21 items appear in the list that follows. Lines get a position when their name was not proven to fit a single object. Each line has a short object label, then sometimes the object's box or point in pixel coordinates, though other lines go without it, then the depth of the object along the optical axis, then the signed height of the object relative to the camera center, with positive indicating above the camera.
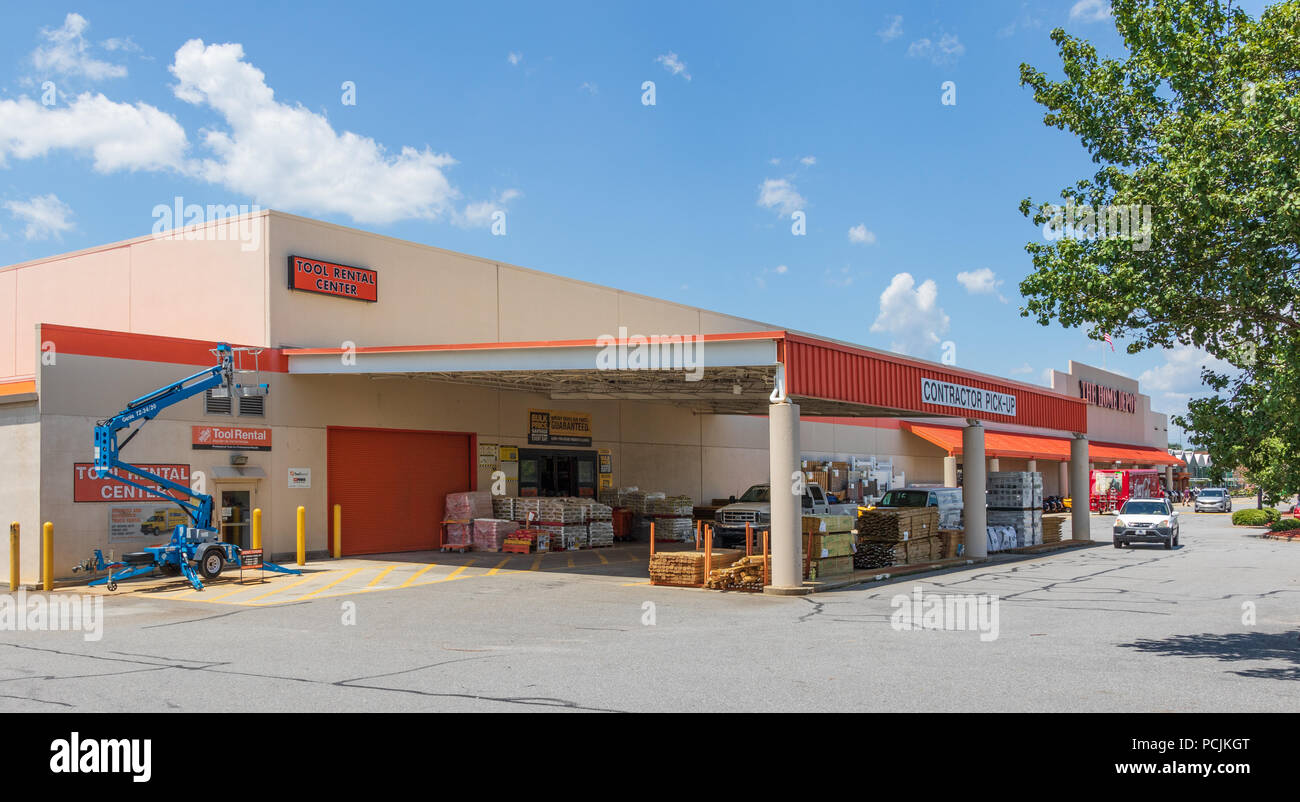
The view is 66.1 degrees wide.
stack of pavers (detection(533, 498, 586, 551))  27.88 -2.06
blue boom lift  18.95 -0.90
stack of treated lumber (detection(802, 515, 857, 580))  20.52 -2.17
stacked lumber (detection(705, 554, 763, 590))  19.19 -2.55
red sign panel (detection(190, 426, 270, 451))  22.22 +0.31
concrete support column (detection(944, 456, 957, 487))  51.62 -1.63
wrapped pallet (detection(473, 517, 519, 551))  26.94 -2.29
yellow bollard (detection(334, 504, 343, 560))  24.39 -2.04
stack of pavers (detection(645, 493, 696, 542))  31.70 -2.28
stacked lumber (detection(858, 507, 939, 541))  23.70 -1.97
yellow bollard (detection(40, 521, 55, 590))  18.84 -1.94
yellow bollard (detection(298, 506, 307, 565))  22.69 -1.95
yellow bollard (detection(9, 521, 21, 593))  18.78 -1.84
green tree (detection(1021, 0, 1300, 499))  10.84 +2.54
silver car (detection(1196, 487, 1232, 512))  62.03 -4.05
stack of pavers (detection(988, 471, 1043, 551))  31.14 -2.02
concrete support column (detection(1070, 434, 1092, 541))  34.69 -1.77
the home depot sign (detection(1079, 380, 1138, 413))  64.00 +2.77
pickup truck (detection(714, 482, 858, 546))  24.73 -1.76
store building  19.81 +1.51
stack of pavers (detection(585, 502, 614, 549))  29.22 -2.33
